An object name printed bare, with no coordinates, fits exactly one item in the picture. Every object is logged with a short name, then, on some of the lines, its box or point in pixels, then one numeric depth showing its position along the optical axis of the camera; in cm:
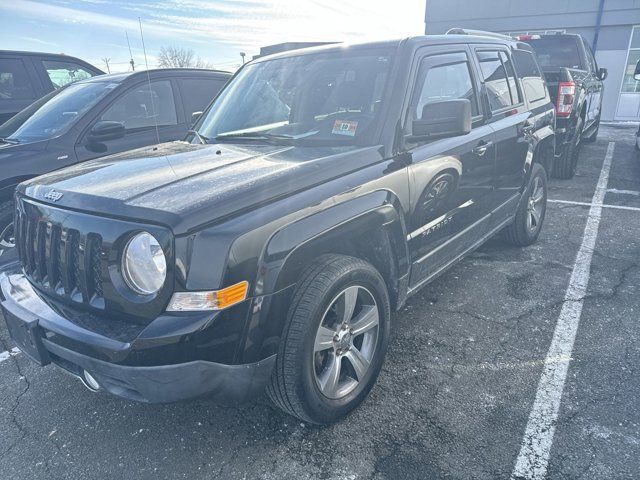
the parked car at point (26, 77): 617
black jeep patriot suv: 185
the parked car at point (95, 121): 418
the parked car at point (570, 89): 649
